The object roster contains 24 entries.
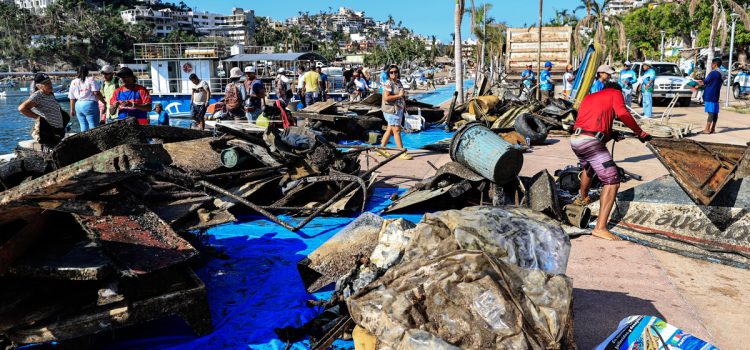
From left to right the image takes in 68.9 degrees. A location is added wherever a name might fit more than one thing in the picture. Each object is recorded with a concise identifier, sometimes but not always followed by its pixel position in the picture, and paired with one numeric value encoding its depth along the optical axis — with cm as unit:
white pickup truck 2184
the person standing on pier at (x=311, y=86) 1875
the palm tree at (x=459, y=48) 1894
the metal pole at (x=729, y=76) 2141
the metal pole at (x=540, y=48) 2139
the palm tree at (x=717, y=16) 2343
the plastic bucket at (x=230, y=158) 711
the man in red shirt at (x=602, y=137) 587
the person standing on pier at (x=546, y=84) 1821
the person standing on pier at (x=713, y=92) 1353
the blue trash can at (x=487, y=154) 662
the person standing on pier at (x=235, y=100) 1155
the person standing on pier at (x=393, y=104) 1032
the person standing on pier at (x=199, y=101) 1409
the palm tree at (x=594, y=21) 2675
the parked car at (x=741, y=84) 2734
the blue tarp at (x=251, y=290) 400
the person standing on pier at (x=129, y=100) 816
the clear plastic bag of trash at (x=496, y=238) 365
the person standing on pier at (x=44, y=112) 802
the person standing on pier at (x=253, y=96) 1105
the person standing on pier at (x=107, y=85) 990
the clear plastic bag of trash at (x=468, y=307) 297
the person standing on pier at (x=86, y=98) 1012
